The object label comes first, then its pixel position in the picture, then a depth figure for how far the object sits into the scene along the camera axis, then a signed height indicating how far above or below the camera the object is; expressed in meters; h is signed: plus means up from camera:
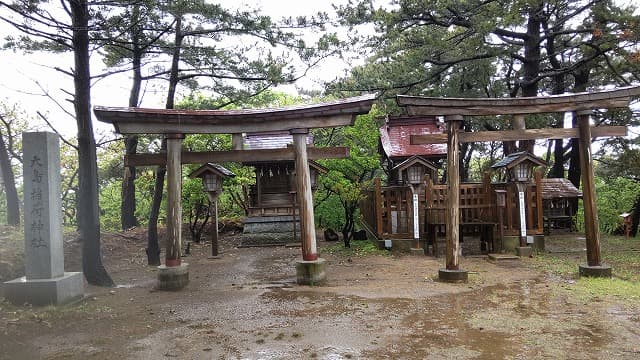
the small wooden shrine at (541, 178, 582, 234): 18.84 -0.95
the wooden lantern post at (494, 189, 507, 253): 12.65 -0.77
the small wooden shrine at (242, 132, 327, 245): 18.17 -0.23
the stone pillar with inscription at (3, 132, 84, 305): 7.22 -0.54
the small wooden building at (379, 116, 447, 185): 13.43 +1.66
